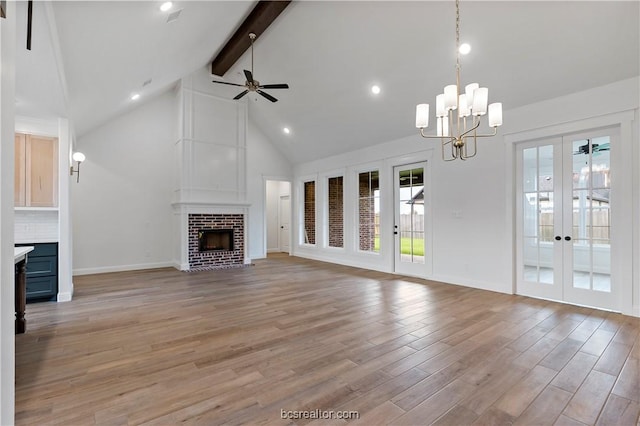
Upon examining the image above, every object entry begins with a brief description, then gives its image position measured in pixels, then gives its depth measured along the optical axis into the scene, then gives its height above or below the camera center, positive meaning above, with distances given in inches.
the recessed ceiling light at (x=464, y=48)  161.3 +86.2
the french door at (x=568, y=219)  158.4 -3.5
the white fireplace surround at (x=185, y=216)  274.4 -2.0
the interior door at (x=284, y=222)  413.1 -11.6
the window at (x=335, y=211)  321.1 +2.4
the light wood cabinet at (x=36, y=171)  178.7 +25.6
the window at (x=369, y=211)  281.1 +2.0
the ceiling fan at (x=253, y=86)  192.8 +82.6
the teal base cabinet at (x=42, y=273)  170.7 -32.4
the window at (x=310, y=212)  356.9 +1.5
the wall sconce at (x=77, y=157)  206.5 +38.5
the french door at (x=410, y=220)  242.1 -5.5
